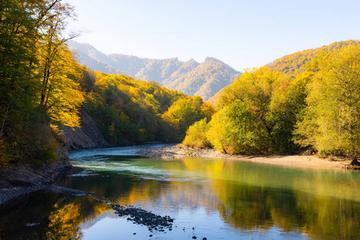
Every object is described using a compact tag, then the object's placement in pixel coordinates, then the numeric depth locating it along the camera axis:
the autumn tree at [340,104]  62.84
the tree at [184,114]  163.62
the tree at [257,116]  85.94
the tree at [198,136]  109.44
